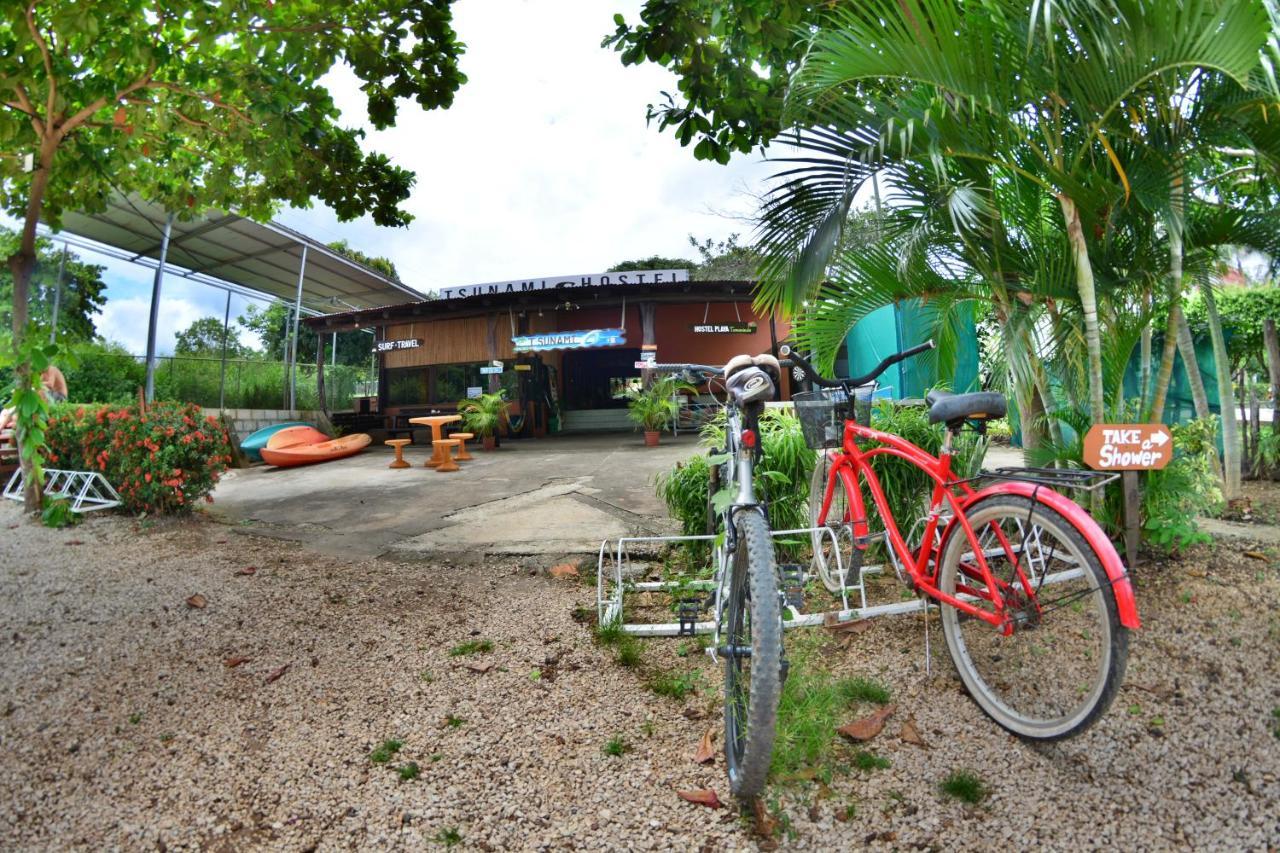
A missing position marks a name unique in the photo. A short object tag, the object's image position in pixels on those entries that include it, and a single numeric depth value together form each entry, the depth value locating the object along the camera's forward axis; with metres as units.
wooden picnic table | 9.18
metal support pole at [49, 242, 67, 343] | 10.80
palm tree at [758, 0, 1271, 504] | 2.05
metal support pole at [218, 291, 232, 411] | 12.80
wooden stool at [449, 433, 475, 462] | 9.76
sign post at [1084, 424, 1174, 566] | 2.11
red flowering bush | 5.11
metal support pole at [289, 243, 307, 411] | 14.13
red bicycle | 1.50
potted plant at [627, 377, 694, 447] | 10.67
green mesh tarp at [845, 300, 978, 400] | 3.36
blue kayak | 10.93
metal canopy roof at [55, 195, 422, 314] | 9.96
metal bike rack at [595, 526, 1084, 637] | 1.94
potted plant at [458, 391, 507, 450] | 12.03
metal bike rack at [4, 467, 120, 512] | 5.27
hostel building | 14.04
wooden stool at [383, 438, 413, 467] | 9.30
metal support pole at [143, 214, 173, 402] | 11.23
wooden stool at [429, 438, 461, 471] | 9.01
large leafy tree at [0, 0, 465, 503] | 3.72
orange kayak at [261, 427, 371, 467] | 9.96
